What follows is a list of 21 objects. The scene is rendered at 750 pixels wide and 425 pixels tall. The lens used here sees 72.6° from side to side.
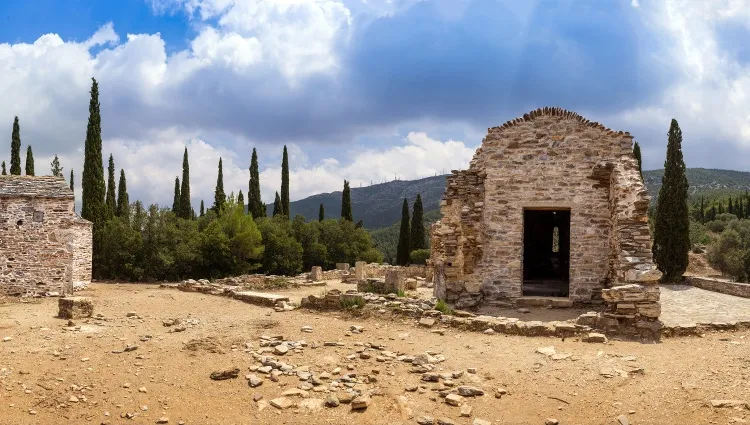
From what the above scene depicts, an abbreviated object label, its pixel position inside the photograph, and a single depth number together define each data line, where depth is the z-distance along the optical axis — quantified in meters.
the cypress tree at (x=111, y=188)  34.31
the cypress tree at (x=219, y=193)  42.09
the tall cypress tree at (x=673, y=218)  25.50
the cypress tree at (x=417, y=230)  43.31
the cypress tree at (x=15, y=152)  36.47
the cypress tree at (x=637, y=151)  32.08
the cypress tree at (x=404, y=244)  42.47
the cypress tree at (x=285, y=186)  43.16
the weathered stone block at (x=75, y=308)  12.77
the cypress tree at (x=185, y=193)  40.47
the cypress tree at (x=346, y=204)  43.81
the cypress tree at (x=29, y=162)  38.28
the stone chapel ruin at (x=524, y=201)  12.91
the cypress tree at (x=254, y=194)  39.16
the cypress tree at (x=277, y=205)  43.52
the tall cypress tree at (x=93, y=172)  28.02
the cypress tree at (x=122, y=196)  39.59
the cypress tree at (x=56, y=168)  43.06
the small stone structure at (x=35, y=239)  16.88
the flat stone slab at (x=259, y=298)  15.00
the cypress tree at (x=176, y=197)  43.34
